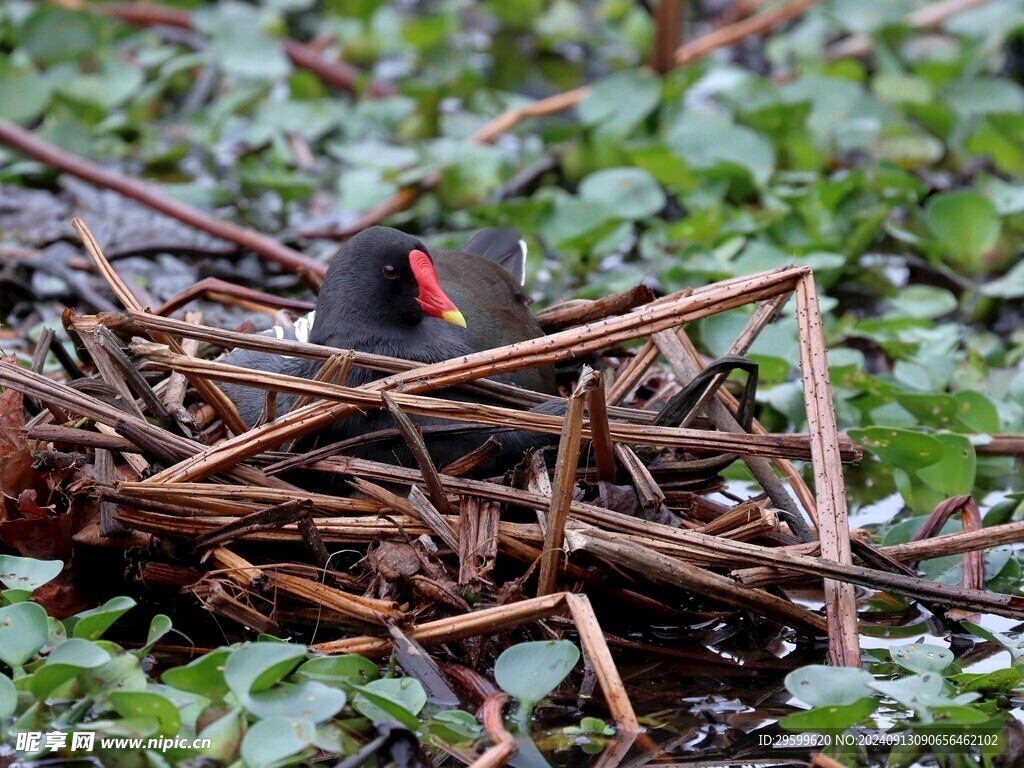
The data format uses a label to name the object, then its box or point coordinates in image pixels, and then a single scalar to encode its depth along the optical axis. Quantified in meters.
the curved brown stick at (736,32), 11.02
